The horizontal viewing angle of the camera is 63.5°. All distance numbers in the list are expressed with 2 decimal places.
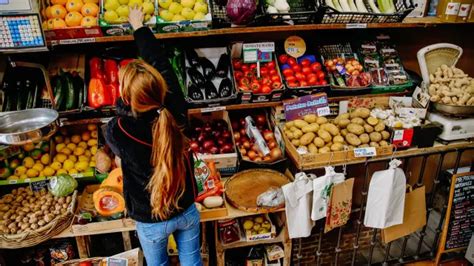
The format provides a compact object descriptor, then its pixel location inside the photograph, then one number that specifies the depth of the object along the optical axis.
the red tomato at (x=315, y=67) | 3.02
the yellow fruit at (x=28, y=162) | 2.82
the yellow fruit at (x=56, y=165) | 2.83
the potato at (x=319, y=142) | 2.72
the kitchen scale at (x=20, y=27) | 2.31
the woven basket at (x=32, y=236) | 2.38
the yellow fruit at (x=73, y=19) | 2.53
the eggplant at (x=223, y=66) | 3.02
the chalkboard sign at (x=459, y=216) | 2.96
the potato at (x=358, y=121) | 2.83
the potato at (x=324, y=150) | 2.70
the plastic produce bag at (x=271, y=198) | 2.63
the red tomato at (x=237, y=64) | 3.03
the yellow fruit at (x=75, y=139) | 3.00
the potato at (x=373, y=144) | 2.73
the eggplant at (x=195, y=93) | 2.82
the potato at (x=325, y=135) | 2.74
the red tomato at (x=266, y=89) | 2.89
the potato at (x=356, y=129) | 2.77
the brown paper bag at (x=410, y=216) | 2.89
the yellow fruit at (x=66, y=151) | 2.92
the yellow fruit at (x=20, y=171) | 2.79
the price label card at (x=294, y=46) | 3.10
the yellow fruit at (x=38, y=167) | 2.81
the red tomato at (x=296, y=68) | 3.02
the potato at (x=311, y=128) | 2.78
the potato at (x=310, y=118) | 2.88
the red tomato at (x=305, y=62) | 3.06
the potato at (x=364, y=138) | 2.74
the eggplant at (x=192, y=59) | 3.02
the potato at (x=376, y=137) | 2.74
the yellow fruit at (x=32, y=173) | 2.78
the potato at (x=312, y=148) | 2.71
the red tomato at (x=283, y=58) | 3.09
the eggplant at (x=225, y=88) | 2.89
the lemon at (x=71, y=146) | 2.95
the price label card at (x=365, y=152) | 2.68
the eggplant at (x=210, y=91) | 2.87
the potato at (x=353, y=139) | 2.74
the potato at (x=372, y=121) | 2.81
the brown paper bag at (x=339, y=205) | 2.64
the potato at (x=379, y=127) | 2.78
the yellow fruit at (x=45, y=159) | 2.86
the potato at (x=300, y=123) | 2.83
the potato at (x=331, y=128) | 2.78
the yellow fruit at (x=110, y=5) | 2.58
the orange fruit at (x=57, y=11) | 2.55
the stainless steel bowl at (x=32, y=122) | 2.26
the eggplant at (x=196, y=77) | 2.93
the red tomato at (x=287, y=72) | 2.99
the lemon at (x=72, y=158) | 2.89
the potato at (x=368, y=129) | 2.79
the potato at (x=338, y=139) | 2.74
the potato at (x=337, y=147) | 2.71
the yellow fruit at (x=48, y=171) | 2.80
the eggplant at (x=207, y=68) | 3.00
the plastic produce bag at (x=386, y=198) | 2.67
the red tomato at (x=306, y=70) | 3.01
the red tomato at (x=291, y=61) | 3.06
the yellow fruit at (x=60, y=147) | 2.93
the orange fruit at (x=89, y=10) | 2.58
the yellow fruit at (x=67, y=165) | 2.83
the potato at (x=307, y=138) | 2.74
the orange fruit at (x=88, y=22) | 2.52
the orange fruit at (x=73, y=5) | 2.58
